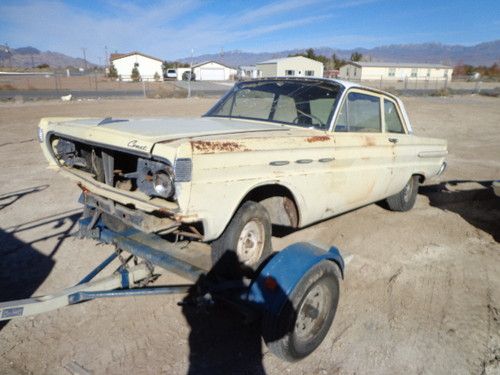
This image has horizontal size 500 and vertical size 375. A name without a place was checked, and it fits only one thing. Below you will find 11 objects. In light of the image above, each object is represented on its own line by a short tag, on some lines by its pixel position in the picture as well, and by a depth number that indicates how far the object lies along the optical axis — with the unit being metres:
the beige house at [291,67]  51.06
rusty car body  2.79
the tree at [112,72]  60.28
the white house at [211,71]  70.50
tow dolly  2.60
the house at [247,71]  66.47
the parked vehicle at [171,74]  64.19
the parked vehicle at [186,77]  63.06
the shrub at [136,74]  55.53
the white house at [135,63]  66.19
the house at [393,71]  66.94
